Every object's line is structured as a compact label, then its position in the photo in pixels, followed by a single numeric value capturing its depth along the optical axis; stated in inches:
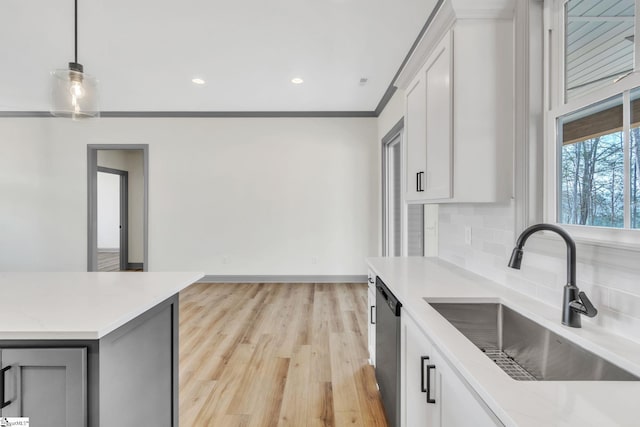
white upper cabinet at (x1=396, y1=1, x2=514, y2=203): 62.6
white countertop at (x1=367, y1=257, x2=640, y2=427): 24.9
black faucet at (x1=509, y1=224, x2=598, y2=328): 41.9
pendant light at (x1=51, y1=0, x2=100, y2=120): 75.0
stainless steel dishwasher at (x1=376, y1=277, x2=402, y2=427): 60.4
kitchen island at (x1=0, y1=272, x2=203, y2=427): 39.7
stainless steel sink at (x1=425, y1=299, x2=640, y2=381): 38.0
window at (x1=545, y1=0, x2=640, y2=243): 42.8
